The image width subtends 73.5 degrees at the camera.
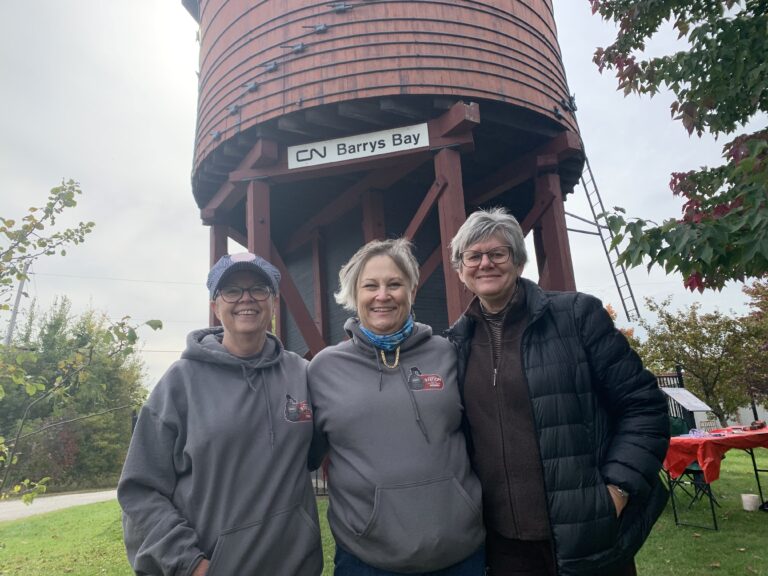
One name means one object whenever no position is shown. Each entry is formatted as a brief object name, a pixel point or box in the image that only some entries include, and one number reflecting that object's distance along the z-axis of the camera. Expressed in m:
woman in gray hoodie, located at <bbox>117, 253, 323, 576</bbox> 1.57
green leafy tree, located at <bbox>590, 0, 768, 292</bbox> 3.03
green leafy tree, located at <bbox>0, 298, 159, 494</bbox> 21.81
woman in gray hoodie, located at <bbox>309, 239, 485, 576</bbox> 1.67
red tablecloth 5.25
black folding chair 5.38
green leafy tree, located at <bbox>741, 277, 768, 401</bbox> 15.38
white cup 5.94
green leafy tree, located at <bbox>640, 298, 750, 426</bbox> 15.72
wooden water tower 5.60
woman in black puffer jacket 1.65
